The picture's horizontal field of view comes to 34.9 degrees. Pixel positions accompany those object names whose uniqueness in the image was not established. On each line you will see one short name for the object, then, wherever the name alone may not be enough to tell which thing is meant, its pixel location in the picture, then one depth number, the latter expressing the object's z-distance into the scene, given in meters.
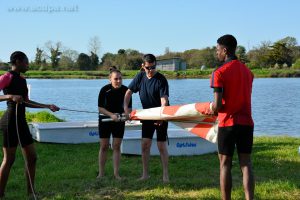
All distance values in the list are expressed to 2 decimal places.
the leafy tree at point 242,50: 93.34
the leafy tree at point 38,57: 104.81
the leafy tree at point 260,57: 90.06
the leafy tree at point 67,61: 99.95
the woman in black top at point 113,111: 7.46
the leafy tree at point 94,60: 98.88
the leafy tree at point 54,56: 101.62
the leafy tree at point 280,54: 93.70
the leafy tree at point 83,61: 97.81
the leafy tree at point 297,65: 85.49
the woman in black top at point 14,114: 6.06
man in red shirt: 5.16
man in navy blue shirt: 7.06
